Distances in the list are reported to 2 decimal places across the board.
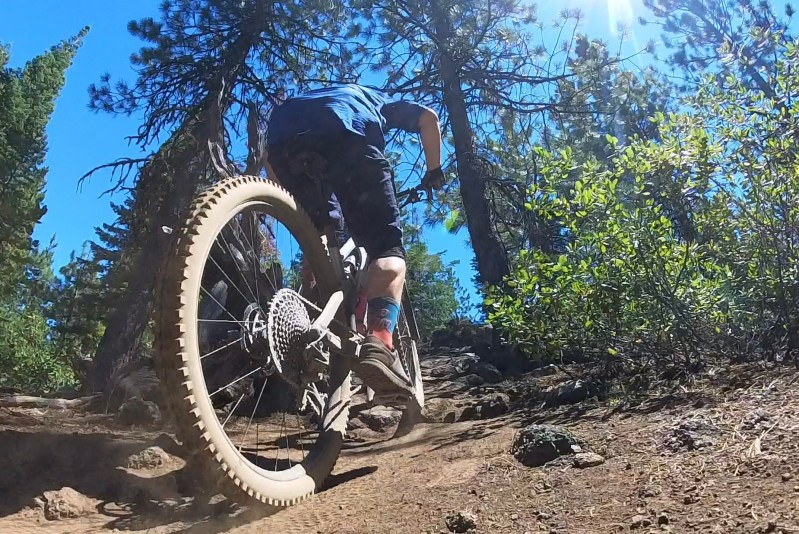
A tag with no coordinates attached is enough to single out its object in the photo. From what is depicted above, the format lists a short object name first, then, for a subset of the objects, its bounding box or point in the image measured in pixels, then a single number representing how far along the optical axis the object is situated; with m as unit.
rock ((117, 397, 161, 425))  3.61
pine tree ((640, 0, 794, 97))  12.88
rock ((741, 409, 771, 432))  1.85
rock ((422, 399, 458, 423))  3.59
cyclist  2.65
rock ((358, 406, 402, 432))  3.80
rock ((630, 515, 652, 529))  1.36
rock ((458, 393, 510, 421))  3.45
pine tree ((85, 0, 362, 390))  5.32
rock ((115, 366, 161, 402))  4.14
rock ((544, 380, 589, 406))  3.25
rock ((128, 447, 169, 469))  2.66
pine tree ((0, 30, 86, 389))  15.80
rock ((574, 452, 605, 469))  1.89
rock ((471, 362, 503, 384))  5.12
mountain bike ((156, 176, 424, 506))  1.79
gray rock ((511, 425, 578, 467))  2.03
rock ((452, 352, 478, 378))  5.75
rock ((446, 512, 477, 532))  1.56
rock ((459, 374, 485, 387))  5.08
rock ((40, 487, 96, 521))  2.14
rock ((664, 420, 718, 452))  1.84
